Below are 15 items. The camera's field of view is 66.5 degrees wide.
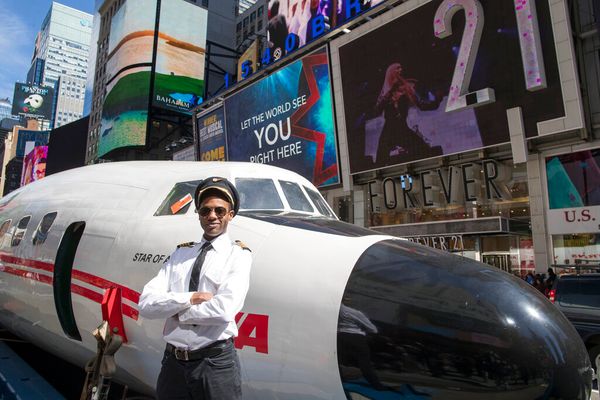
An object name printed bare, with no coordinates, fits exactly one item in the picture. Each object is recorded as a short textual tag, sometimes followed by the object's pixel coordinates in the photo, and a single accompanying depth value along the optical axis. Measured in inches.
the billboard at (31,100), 5649.6
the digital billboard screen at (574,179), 712.4
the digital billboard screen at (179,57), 2709.2
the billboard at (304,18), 1112.5
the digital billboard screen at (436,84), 746.8
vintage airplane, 101.5
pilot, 101.7
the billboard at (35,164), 3991.1
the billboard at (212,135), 1470.2
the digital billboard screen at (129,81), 2647.6
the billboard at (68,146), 3550.7
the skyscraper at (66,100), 7377.0
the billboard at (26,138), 5457.7
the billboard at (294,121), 1099.3
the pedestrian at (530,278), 702.9
